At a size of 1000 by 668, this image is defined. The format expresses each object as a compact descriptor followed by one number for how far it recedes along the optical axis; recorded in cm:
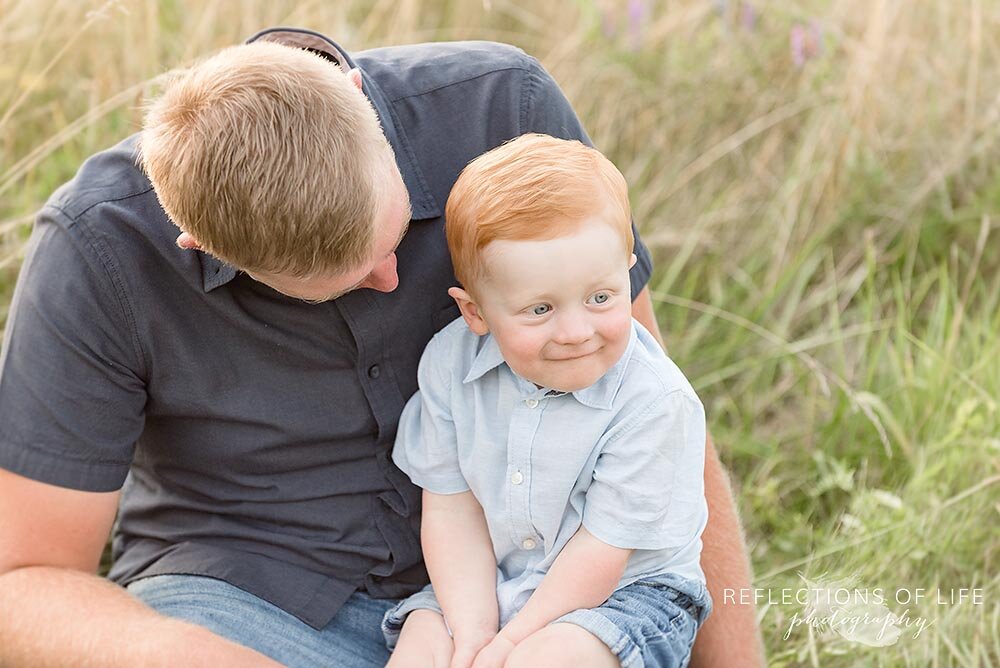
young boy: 248
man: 245
